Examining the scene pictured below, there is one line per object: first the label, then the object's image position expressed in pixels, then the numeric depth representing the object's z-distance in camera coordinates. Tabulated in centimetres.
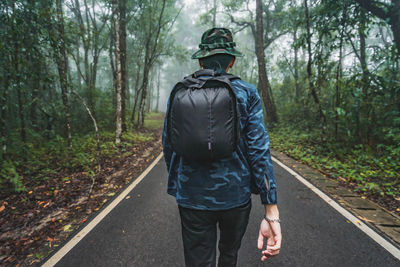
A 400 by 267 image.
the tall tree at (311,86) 734
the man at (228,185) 133
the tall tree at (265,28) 1222
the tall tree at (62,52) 541
